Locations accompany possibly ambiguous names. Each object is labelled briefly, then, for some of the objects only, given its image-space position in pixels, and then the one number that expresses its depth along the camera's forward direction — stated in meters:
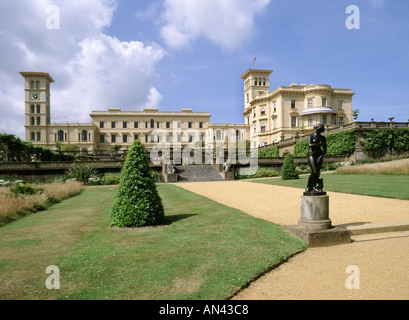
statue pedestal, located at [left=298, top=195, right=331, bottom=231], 5.78
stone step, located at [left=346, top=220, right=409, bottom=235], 6.17
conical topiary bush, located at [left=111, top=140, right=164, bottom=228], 6.78
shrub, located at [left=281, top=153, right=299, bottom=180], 21.45
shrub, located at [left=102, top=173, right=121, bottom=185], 22.38
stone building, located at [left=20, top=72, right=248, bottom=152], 68.44
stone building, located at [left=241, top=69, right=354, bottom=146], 50.91
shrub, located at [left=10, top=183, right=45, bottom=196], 11.61
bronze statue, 5.85
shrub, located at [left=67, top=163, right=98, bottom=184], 22.25
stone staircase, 26.34
